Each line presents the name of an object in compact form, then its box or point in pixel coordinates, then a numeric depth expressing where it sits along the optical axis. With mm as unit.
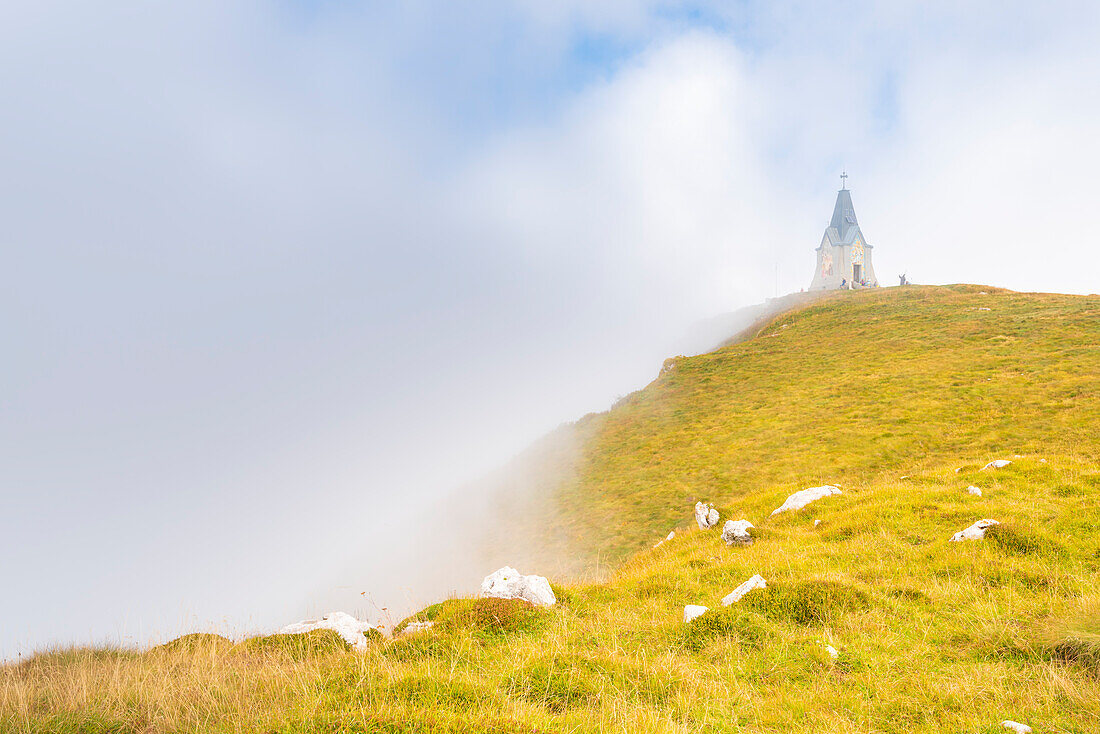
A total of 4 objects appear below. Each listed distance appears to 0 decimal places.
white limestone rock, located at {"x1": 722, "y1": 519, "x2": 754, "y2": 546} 15070
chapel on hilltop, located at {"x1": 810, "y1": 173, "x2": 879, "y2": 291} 135875
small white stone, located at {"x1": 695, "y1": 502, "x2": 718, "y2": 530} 17766
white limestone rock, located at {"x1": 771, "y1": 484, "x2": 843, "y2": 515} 17250
